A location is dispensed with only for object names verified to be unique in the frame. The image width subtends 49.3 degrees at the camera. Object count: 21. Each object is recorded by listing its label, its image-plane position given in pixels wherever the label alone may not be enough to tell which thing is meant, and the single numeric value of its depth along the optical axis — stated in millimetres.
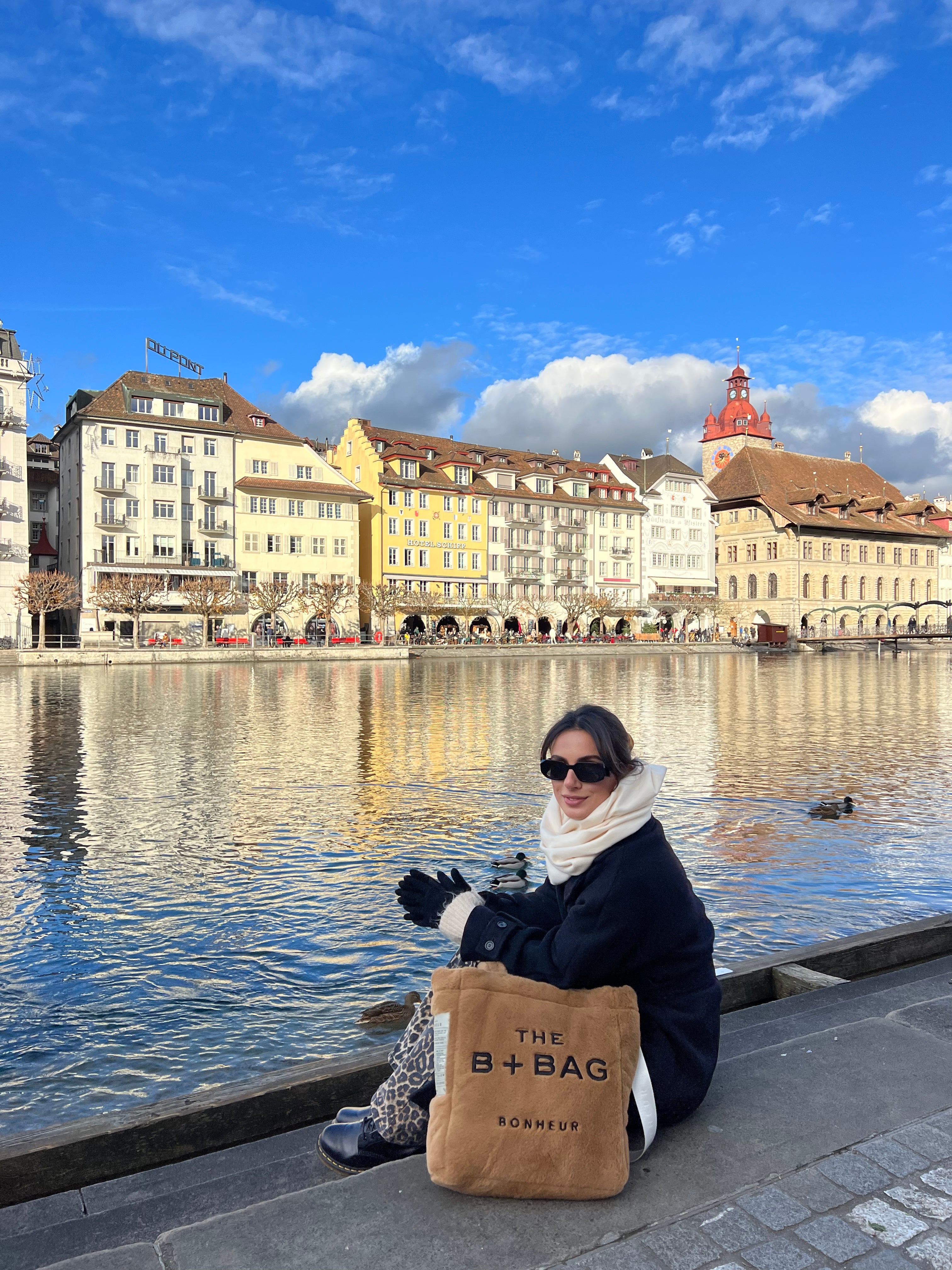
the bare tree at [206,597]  55250
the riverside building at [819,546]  89438
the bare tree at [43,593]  49750
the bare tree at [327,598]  59469
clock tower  113438
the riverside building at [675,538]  81375
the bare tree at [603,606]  74125
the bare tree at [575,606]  73500
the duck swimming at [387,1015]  5855
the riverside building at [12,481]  52688
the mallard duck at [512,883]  8289
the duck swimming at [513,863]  8789
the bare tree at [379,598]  64188
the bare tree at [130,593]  52219
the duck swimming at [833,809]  11578
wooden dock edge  3408
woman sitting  3055
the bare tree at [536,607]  73250
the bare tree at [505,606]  71250
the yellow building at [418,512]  67500
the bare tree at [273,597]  58688
